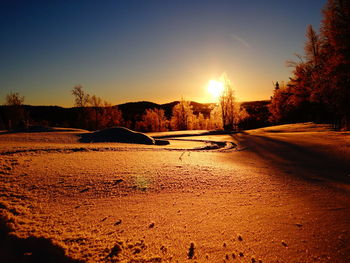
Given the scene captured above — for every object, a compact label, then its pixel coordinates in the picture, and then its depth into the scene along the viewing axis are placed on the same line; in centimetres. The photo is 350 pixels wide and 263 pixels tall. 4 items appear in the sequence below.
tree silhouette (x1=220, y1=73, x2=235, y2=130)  2659
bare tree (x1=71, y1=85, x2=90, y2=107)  3324
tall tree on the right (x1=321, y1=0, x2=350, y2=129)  1131
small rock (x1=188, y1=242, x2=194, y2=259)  185
